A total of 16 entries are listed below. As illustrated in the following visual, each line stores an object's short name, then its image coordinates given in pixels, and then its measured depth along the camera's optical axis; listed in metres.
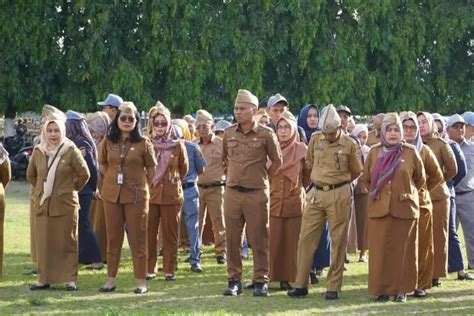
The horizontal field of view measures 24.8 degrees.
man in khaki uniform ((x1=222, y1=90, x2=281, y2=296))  10.88
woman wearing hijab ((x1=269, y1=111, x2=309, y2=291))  11.41
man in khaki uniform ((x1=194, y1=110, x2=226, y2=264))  14.05
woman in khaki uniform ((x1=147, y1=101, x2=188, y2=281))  12.07
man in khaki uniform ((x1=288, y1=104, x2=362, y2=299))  10.78
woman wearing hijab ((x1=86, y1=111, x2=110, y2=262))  13.36
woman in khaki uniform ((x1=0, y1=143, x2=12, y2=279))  11.74
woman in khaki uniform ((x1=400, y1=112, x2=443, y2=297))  11.10
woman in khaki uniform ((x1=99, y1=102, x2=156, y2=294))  11.05
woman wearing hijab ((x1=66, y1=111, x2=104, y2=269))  12.45
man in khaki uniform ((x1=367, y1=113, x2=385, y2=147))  14.89
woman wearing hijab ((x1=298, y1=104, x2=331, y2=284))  12.14
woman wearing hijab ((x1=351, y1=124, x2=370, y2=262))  14.38
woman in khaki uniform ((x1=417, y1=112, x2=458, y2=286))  11.87
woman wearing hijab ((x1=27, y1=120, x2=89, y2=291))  11.18
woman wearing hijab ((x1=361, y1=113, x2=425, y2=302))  10.70
